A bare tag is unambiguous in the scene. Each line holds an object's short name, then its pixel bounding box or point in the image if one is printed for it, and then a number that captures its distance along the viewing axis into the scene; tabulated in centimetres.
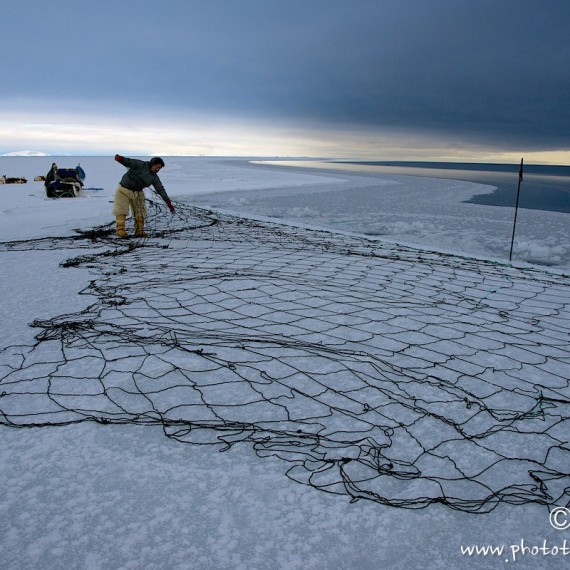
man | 663
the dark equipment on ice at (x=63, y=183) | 1259
